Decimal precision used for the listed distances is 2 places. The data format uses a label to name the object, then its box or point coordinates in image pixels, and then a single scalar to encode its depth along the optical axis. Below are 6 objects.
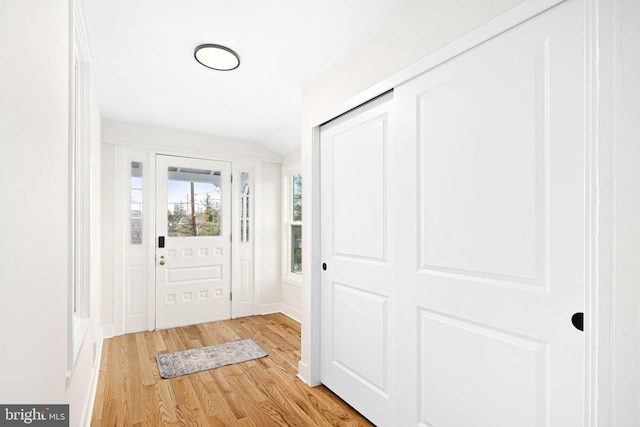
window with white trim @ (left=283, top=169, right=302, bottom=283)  4.37
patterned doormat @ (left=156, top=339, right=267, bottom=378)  2.73
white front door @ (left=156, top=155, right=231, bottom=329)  3.85
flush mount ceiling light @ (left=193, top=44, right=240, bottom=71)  2.15
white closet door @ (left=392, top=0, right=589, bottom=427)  1.13
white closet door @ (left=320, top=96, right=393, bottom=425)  1.94
